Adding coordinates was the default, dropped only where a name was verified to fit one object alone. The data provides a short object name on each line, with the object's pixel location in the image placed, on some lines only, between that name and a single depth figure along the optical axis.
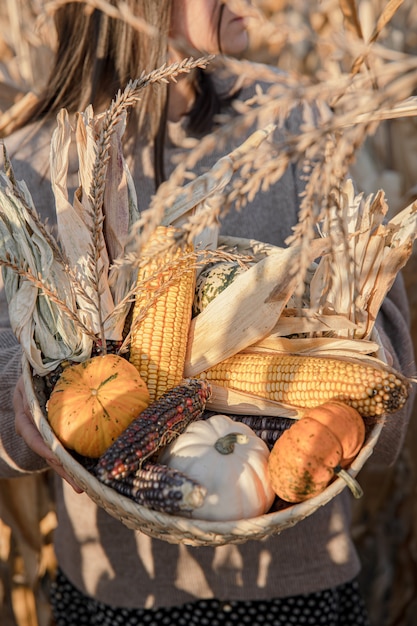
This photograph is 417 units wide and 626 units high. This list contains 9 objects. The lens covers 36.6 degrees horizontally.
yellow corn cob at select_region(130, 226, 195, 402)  1.00
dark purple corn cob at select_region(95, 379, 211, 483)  0.83
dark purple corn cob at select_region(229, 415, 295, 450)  0.98
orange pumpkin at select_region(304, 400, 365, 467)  0.85
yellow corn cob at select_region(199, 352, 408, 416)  0.91
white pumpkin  0.84
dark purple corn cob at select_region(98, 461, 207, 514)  0.80
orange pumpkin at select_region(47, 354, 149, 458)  0.89
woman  1.39
